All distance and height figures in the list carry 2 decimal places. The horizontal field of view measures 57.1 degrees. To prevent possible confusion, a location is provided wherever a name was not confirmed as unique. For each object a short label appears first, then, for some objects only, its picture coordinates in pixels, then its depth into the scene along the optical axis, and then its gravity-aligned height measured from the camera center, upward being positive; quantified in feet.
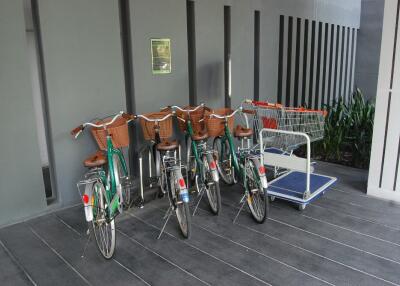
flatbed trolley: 12.40 -3.06
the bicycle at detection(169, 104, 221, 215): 11.60 -3.04
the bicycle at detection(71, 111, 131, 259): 9.52 -3.18
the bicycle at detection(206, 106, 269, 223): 11.12 -3.17
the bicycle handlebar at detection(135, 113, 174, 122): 12.39 -1.72
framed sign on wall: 14.51 +0.41
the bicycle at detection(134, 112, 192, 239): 10.20 -2.92
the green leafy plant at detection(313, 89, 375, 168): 17.22 -3.51
